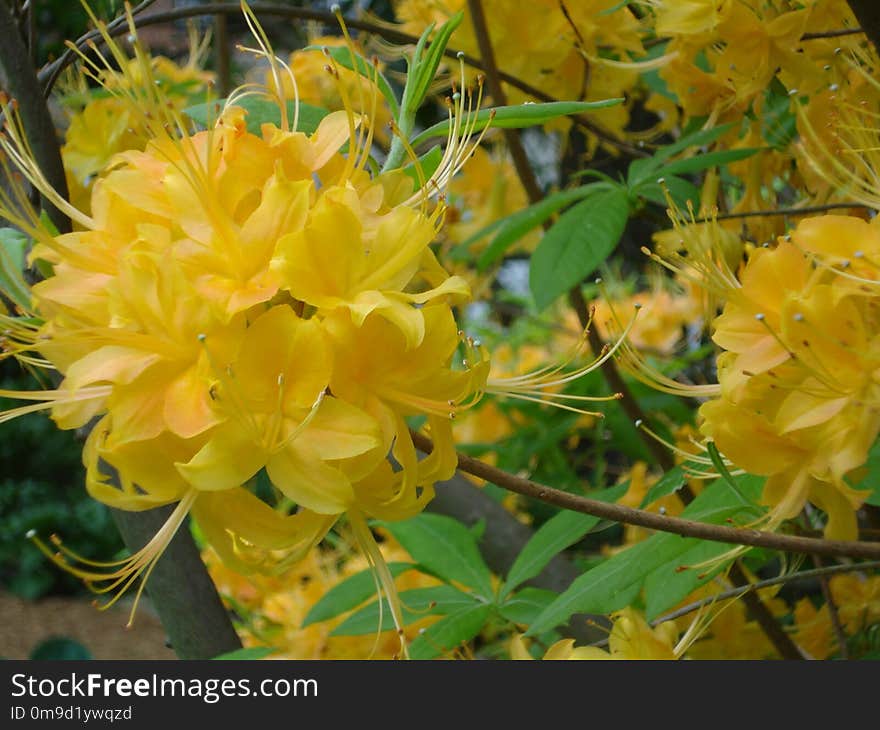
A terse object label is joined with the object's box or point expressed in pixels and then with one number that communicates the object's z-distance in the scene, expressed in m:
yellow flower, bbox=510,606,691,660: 0.73
